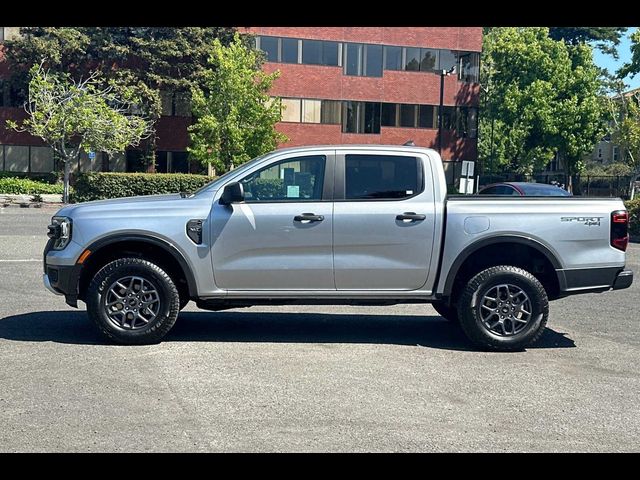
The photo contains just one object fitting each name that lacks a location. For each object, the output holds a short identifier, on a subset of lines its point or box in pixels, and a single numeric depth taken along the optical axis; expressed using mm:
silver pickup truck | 7531
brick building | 46312
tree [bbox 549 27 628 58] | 70688
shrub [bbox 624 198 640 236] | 21859
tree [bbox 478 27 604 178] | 52281
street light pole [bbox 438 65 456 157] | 36694
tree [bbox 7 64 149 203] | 38688
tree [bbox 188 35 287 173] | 40625
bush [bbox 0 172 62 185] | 44594
